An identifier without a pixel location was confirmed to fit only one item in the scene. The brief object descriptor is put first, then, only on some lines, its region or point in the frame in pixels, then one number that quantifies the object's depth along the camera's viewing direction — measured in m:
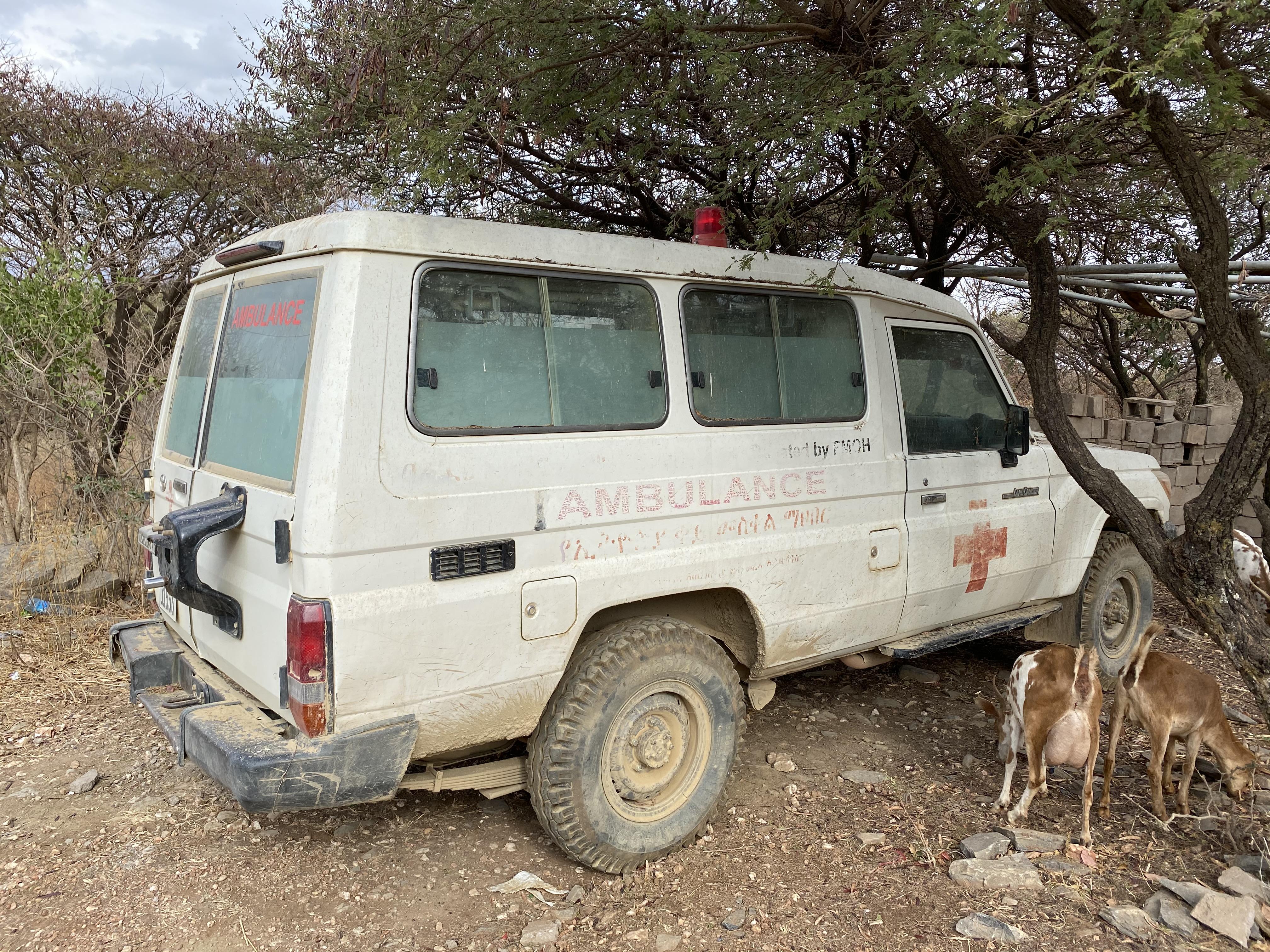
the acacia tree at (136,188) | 8.09
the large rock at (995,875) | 3.21
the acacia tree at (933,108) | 3.67
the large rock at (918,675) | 5.45
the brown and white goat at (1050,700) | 3.64
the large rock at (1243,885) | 3.02
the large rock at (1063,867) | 3.29
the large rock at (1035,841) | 3.43
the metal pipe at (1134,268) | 5.30
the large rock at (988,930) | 2.91
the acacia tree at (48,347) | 5.80
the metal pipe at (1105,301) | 6.50
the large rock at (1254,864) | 3.19
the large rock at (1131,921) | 2.91
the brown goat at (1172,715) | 3.61
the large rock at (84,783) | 3.95
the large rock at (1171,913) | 2.92
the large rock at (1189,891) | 3.02
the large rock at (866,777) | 4.10
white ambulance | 2.71
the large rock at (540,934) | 2.98
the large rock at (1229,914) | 2.87
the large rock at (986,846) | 3.38
